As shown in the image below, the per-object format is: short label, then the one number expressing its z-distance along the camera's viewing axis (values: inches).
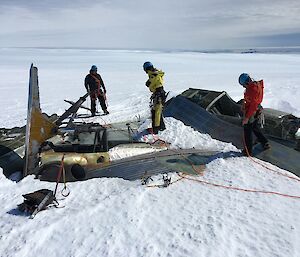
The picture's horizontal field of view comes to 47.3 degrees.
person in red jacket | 249.6
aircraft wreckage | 242.8
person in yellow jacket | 325.1
